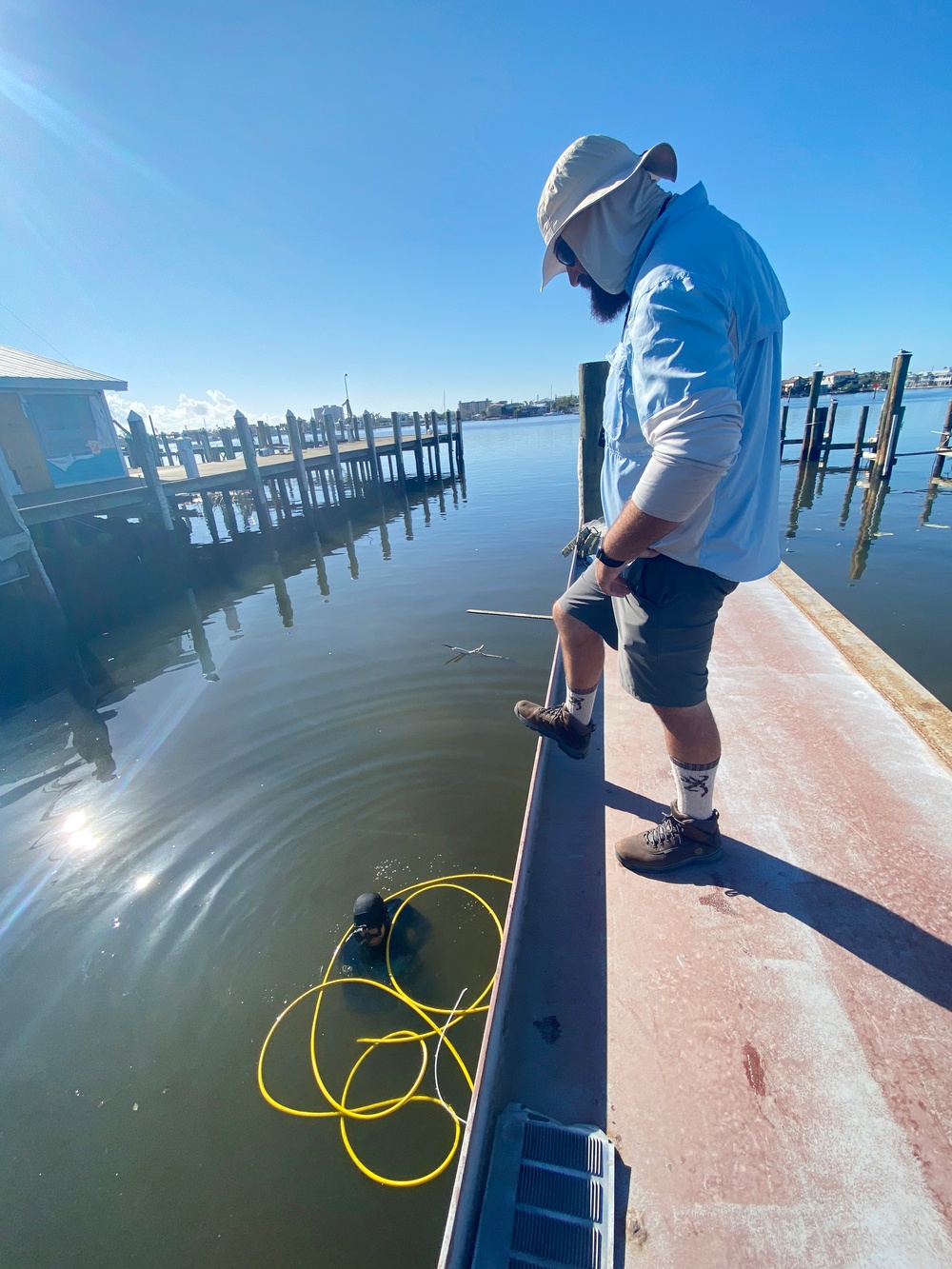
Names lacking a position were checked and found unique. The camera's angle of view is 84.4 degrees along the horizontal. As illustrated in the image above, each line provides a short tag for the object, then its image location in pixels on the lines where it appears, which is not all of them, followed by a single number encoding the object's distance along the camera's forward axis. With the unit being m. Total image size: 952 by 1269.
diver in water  2.85
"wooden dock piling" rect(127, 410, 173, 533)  11.98
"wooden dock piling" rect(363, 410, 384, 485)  24.10
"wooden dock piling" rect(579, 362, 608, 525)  5.32
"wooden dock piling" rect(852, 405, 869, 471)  19.67
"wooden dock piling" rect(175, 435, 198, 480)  14.08
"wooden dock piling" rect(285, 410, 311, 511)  17.83
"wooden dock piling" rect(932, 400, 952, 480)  17.14
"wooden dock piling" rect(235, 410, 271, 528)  14.72
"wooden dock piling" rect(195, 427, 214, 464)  32.53
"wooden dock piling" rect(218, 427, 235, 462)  27.09
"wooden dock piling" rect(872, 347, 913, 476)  15.88
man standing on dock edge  1.35
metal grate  1.17
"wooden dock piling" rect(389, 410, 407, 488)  24.09
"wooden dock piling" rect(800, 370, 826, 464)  20.79
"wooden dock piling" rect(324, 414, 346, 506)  20.50
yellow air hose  2.29
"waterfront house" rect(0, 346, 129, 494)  13.14
